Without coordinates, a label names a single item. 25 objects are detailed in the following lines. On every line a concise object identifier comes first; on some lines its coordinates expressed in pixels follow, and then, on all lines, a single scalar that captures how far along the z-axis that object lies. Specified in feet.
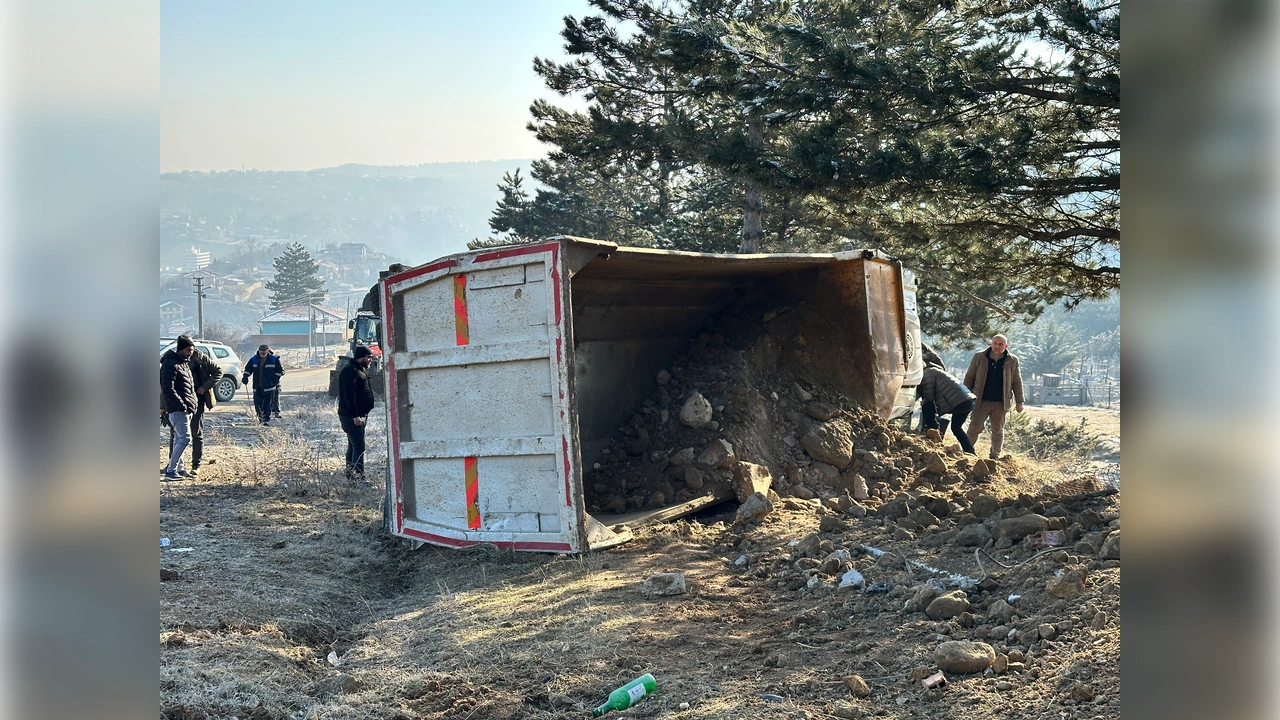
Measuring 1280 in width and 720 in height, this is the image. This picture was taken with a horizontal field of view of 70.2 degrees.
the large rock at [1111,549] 13.78
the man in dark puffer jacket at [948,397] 34.17
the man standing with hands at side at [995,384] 33.58
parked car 70.54
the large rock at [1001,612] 13.20
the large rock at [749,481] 23.36
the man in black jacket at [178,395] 30.99
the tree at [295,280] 288.51
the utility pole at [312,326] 206.08
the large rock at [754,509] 21.68
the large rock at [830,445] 25.80
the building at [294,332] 231.71
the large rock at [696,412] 25.22
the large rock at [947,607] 13.83
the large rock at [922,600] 14.35
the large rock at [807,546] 18.16
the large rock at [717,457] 23.80
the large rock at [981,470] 26.81
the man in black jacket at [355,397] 31.22
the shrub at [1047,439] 49.14
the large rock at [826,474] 25.44
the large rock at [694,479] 23.54
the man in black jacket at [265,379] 51.24
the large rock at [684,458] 24.16
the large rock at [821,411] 26.73
